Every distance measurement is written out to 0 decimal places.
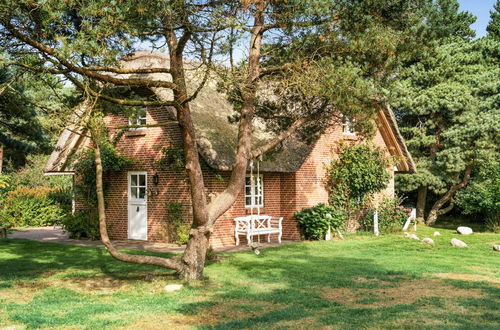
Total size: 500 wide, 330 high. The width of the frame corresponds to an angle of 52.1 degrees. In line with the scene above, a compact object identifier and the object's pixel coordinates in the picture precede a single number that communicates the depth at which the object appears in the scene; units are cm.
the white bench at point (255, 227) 1569
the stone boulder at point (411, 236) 1730
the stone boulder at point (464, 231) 2014
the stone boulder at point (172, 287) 894
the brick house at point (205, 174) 1575
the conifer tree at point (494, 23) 3077
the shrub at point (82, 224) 1742
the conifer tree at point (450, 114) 2259
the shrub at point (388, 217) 1964
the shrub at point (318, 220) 1688
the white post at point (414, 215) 2106
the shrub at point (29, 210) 2273
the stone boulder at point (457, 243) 1542
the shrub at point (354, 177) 1861
